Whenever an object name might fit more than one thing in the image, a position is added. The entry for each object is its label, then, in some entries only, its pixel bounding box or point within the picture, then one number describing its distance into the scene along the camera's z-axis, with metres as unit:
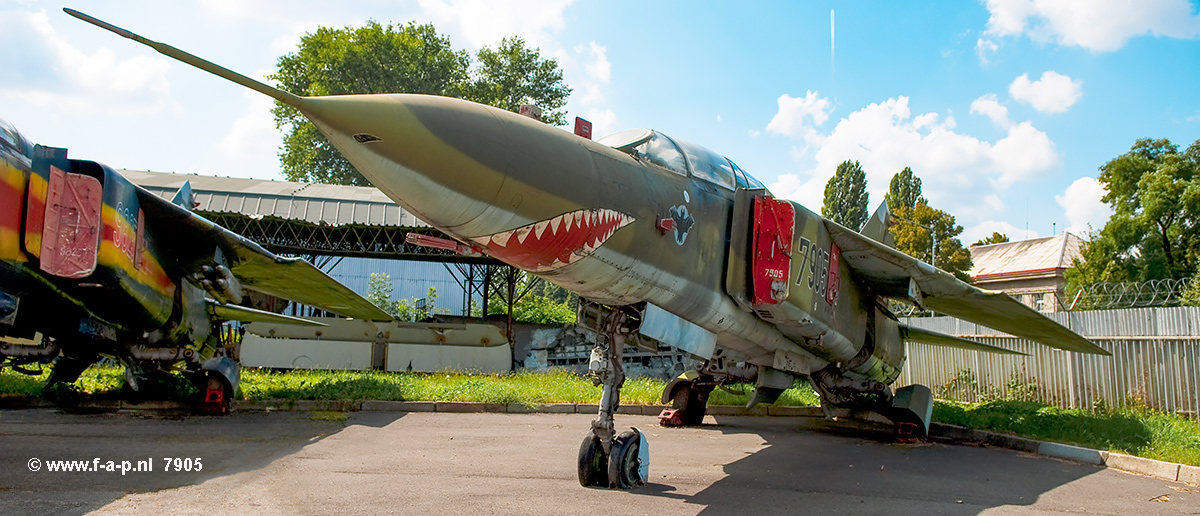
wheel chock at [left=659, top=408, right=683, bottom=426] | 10.93
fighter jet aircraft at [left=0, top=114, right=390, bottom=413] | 7.01
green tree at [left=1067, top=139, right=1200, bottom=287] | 24.05
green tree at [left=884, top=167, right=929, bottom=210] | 44.34
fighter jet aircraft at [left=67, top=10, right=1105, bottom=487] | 3.56
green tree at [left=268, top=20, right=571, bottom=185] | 39.62
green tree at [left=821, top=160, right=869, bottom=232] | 44.59
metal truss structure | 22.80
